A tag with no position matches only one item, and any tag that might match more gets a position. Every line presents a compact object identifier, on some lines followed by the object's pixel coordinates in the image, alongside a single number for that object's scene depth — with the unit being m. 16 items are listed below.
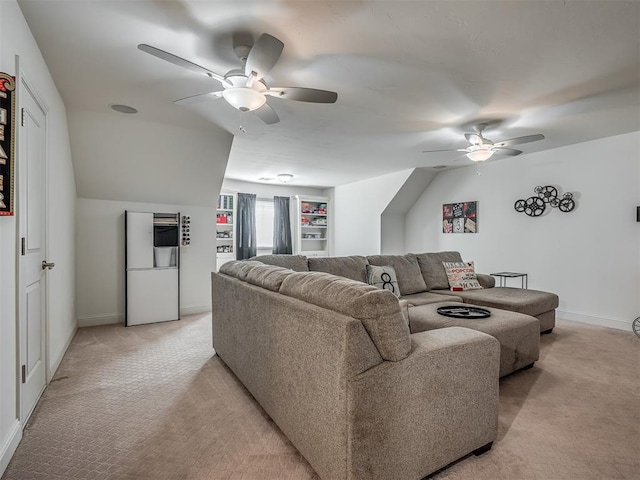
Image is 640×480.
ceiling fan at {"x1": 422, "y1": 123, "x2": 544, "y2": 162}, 3.54
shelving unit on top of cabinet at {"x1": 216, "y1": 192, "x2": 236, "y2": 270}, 6.77
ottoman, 2.60
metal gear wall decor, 4.50
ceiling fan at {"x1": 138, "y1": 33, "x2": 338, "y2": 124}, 1.86
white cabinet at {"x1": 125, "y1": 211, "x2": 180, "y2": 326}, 4.24
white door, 1.93
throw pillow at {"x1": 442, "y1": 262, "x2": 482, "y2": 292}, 4.25
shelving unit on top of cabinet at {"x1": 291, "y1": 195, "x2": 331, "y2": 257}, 7.58
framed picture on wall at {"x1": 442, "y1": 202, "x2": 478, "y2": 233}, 5.71
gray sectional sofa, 1.33
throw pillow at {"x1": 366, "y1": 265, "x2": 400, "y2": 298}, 3.79
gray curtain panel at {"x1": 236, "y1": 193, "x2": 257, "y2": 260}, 6.91
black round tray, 2.81
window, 7.41
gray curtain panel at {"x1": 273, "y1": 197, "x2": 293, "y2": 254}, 7.41
